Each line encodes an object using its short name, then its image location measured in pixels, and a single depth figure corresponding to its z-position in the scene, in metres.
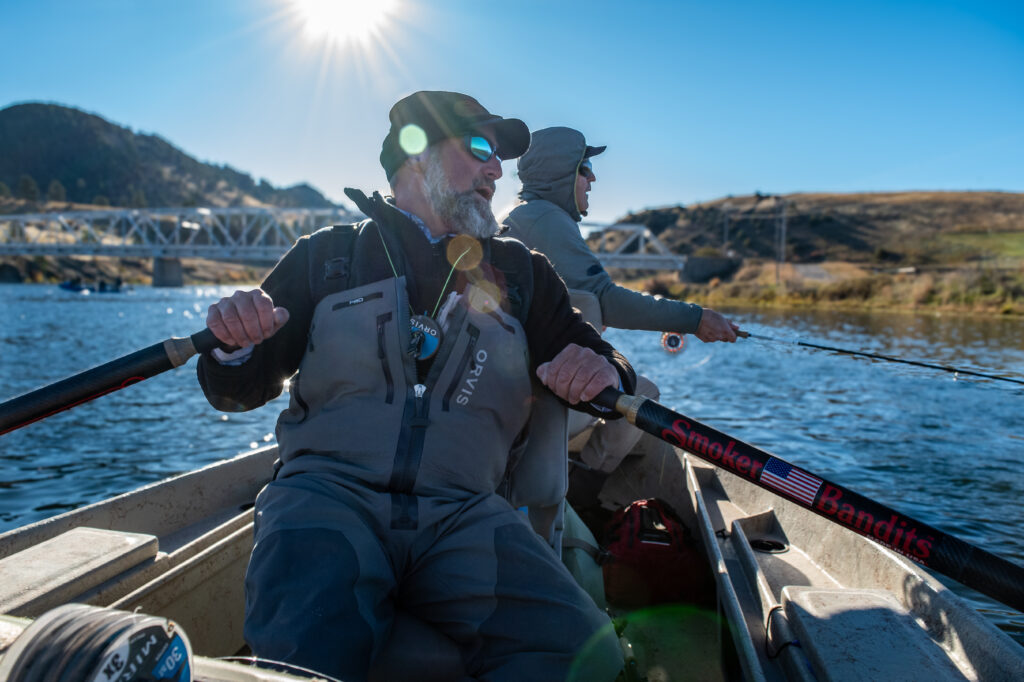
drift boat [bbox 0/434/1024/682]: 2.44
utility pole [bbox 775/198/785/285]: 72.38
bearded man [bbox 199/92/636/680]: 2.05
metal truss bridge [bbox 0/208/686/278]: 88.19
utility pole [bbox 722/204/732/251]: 98.80
